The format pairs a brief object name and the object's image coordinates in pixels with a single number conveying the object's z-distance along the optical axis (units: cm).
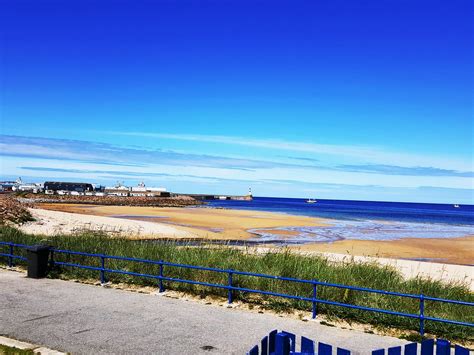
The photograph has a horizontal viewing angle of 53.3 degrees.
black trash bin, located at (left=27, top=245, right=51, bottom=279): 1287
